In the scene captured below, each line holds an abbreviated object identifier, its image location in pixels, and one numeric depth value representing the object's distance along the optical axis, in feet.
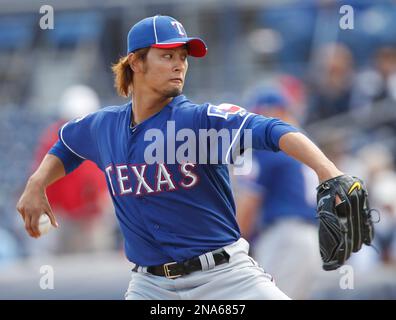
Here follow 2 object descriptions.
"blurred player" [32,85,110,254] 58.03
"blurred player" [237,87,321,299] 44.83
